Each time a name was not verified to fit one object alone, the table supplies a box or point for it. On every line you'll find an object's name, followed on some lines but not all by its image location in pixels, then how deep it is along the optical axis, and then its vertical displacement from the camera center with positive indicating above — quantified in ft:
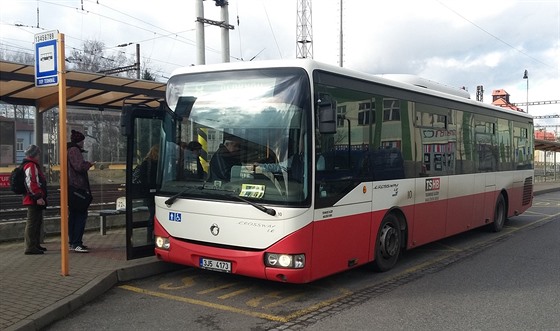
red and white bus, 18.51 -0.46
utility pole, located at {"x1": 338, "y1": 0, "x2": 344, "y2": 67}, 76.59 +17.54
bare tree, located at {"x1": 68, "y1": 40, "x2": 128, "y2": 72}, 117.30 +26.64
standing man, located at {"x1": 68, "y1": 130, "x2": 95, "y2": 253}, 24.94 -0.94
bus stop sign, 20.02 +4.30
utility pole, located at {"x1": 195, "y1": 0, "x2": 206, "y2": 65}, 48.78 +12.79
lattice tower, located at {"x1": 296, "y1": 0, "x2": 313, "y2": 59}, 83.35 +21.60
